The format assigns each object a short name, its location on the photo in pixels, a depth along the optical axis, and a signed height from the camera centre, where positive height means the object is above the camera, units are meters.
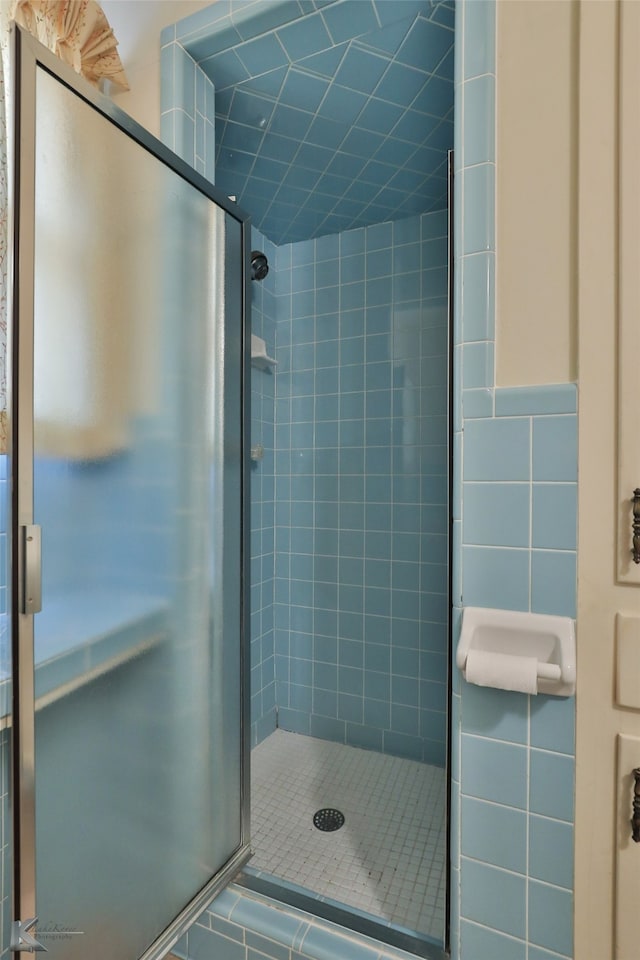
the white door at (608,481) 0.86 -0.01
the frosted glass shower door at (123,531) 0.77 -0.11
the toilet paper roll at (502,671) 0.84 -0.35
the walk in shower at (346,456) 1.35 +0.09
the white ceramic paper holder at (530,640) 0.87 -0.32
